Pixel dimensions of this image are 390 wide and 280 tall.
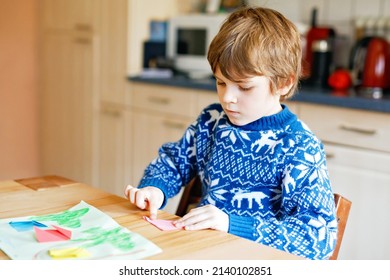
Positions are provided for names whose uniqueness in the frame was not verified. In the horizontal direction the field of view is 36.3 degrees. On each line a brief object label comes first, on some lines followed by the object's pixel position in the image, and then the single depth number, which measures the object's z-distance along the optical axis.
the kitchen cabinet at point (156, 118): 2.85
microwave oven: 3.03
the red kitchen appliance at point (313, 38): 2.76
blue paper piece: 1.01
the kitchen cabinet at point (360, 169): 2.17
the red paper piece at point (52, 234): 0.96
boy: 1.08
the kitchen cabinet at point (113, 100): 3.18
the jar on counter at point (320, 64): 2.73
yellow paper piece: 0.88
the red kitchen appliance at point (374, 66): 2.51
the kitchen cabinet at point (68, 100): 3.39
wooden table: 0.92
